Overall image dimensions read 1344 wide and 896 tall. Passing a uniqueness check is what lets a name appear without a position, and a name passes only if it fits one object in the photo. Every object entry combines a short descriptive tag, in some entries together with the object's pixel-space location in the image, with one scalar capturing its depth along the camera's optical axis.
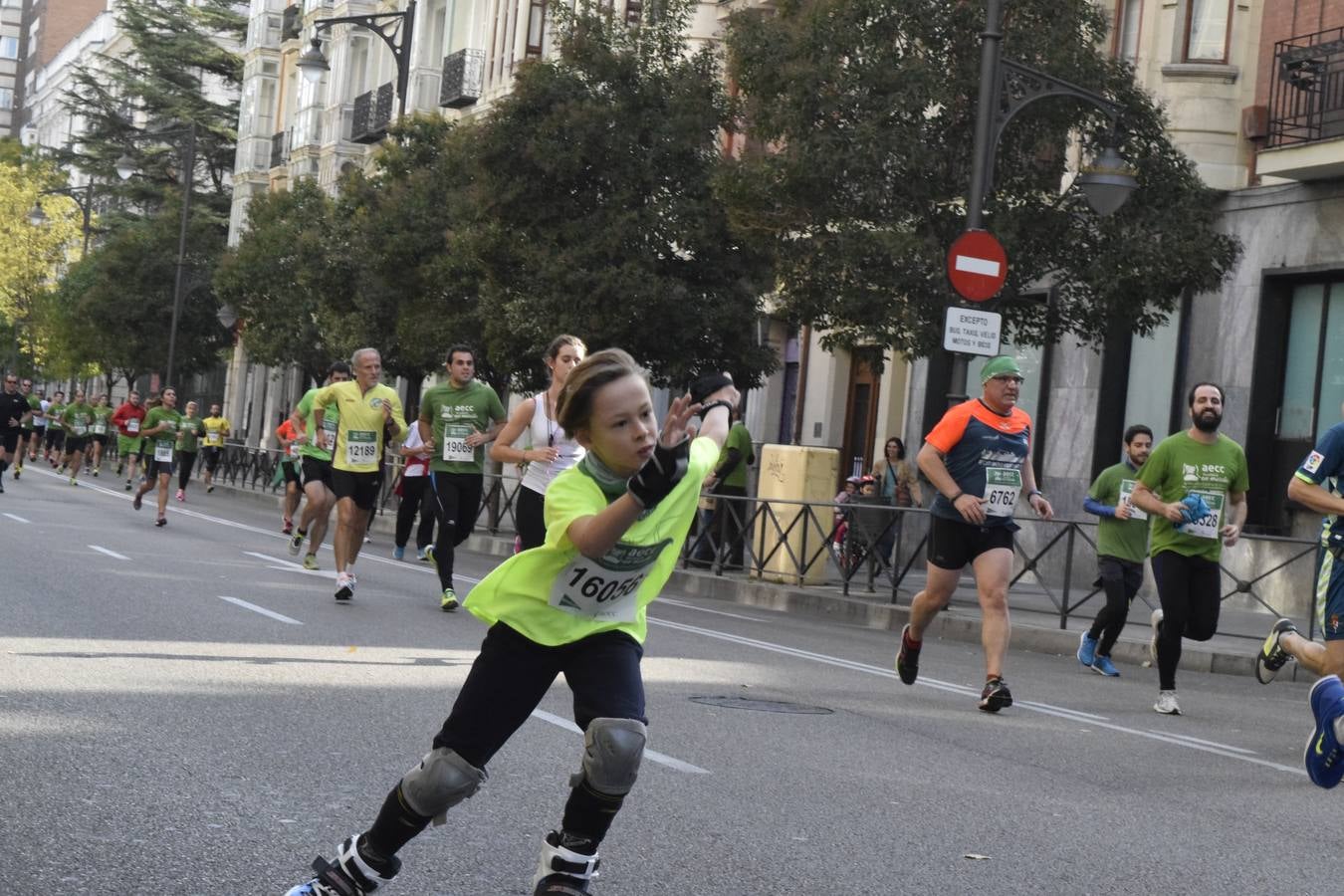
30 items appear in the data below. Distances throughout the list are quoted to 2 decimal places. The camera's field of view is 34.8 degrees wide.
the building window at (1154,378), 26.00
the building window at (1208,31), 25.66
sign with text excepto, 18.89
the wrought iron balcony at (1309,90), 22.86
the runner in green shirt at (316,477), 17.25
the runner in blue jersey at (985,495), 11.19
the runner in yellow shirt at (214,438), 46.97
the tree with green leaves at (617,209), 27.02
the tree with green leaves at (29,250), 81.12
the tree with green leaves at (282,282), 43.72
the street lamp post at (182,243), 52.94
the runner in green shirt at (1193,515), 11.89
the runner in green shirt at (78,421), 42.97
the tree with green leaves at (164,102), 70.88
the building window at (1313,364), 23.45
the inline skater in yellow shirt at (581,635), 4.91
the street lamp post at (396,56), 31.98
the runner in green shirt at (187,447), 33.58
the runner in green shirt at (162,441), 25.73
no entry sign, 18.97
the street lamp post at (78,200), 72.19
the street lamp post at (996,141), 18.94
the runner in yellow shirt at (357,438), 15.77
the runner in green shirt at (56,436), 58.45
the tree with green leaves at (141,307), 62.38
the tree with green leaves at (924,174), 20.98
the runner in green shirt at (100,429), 49.06
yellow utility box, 21.83
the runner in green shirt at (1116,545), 15.08
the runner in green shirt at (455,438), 15.21
